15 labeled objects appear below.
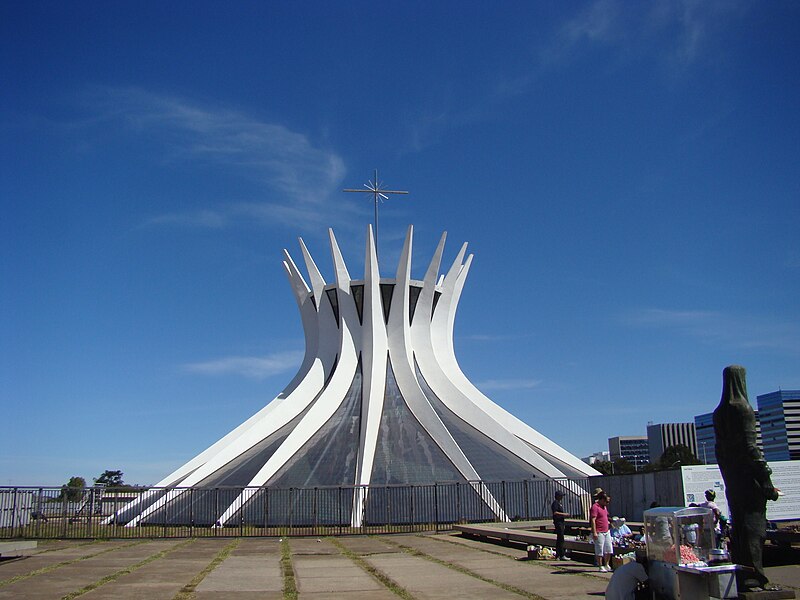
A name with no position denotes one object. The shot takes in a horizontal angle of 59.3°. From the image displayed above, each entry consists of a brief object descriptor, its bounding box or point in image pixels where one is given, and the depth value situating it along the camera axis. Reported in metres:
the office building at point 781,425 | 127.56
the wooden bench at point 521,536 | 13.00
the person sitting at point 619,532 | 12.39
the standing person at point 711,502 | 11.11
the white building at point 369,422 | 23.34
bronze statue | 8.78
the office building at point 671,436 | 162.38
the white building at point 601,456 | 171.12
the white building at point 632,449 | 189.00
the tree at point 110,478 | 72.69
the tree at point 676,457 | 74.94
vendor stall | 7.15
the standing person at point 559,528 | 12.84
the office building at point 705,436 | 146.38
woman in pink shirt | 11.51
